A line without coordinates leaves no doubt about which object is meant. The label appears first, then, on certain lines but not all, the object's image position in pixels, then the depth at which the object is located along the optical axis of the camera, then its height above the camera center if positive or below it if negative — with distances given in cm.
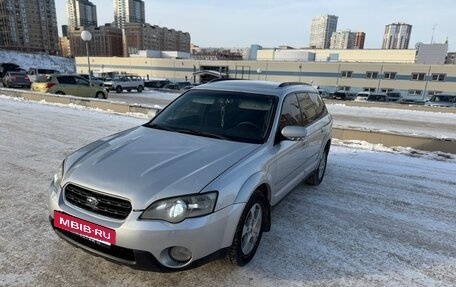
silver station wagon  240 -100
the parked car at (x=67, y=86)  1739 -174
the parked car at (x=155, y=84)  4390 -349
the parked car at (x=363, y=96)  3122 -289
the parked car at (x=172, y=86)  4183 -356
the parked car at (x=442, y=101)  2411 -235
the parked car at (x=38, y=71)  3259 -183
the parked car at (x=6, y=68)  3426 -168
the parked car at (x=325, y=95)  3647 -340
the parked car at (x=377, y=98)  3121 -296
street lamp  1923 +112
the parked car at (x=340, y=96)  3464 -319
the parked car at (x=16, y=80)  2534 -213
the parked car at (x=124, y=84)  3080 -261
